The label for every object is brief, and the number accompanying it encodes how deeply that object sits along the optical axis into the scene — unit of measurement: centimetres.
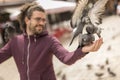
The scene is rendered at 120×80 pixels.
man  268
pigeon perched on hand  233
